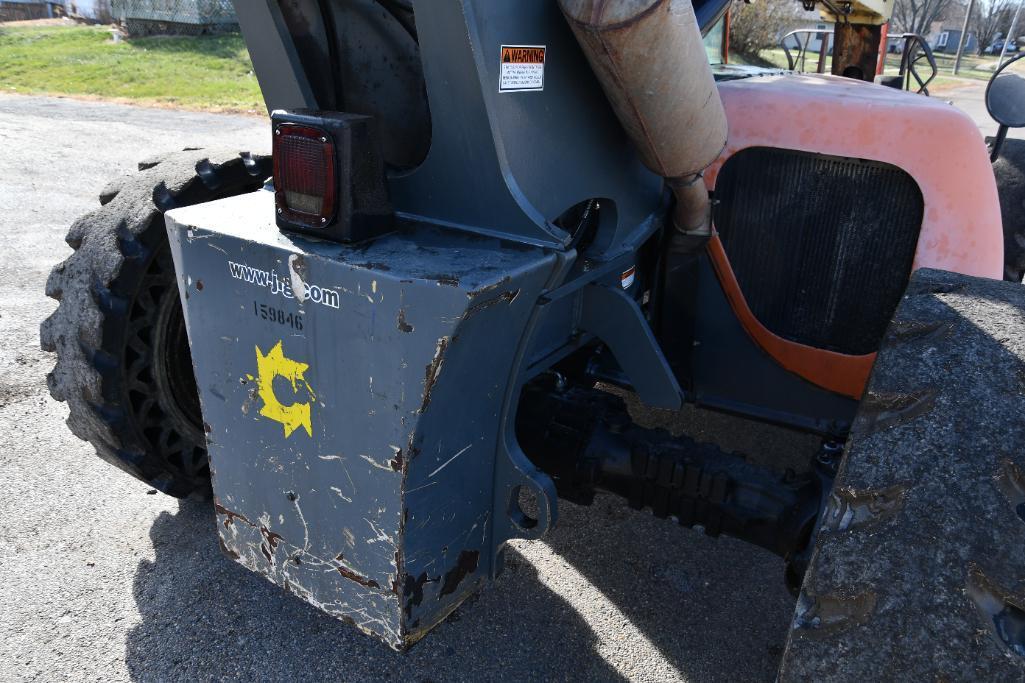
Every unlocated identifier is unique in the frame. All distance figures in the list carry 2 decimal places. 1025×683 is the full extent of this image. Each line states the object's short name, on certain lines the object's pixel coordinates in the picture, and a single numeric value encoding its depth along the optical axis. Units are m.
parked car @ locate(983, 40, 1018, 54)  56.69
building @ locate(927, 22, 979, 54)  62.21
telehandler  1.48
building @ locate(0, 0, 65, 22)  32.41
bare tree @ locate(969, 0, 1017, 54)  55.34
